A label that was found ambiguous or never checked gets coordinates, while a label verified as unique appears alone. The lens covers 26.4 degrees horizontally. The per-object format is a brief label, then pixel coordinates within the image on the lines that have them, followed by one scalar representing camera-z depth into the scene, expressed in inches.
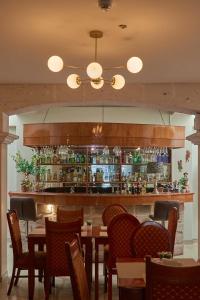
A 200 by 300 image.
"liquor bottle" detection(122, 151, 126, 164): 425.4
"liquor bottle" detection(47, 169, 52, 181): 431.2
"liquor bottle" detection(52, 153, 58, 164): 425.8
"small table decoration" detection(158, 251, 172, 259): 154.6
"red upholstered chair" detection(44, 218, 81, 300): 207.6
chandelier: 156.3
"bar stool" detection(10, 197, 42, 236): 335.6
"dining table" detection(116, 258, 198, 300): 134.0
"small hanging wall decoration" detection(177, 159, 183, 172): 425.4
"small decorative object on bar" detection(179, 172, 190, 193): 399.6
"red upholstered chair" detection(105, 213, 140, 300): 208.8
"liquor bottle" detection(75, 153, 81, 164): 423.8
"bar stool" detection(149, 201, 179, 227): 322.0
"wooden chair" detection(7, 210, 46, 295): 223.6
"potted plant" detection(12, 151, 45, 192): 413.4
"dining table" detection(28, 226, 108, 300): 219.3
